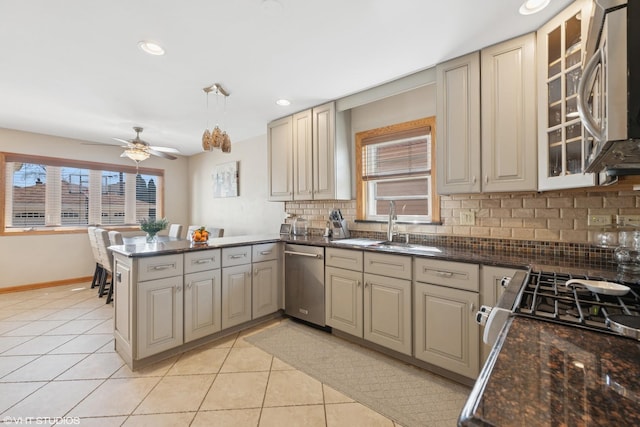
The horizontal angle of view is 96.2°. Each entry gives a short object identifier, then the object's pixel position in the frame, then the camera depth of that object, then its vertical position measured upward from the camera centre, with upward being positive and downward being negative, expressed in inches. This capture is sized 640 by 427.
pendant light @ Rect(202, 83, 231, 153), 108.8 +28.5
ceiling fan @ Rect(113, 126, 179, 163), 152.7 +34.9
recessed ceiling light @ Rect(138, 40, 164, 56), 83.5 +49.5
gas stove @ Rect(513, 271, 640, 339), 30.4 -12.0
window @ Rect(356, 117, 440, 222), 111.8 +17.5
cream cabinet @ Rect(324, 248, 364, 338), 101.1 -28.3
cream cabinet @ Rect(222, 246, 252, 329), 108.6 -28.2
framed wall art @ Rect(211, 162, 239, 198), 200.1 +24.2
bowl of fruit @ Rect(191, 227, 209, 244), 112.5 -9.3
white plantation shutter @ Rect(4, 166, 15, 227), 168.1 +11.4
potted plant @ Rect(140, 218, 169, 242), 145.6 -7.4
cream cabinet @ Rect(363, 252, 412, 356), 89.0 -28.5
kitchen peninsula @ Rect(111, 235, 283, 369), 87.3 -27.7
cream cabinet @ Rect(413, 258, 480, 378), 76.7 -28.8
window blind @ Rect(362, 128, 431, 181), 113.5 +23.8
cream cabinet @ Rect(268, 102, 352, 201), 127.6 +27.6
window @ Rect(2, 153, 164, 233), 171.9 +13.3
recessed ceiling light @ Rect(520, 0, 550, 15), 66.9 +49.2
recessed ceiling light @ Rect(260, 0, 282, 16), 67.8 +49.8
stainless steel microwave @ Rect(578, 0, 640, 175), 26.4 +13.5
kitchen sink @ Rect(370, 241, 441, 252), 94.7 -11.9
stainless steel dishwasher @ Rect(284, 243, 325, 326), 113.7 -28.9
